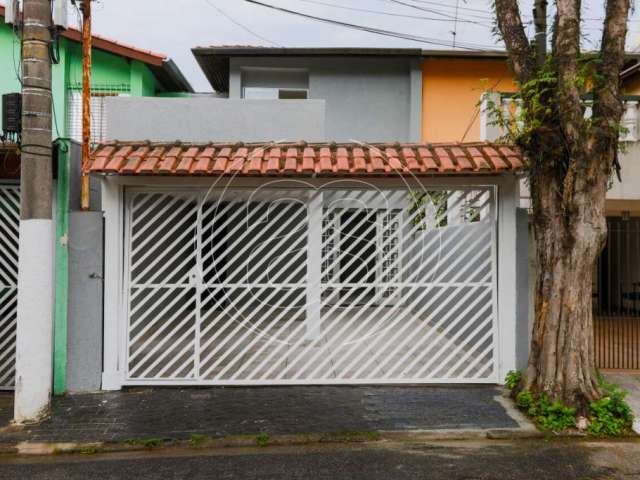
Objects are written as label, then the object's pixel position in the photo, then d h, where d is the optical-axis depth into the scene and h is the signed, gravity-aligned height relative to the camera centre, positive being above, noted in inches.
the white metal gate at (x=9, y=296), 231.6 -20.9
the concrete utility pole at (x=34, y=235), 191.3 +6.7
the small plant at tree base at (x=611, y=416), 184.9 -59.9
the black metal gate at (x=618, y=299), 259.9 -28.4
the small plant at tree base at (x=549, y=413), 187.5 -59.8
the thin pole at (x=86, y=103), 225.0 +68.2
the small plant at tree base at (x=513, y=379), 222.1 -55.1
